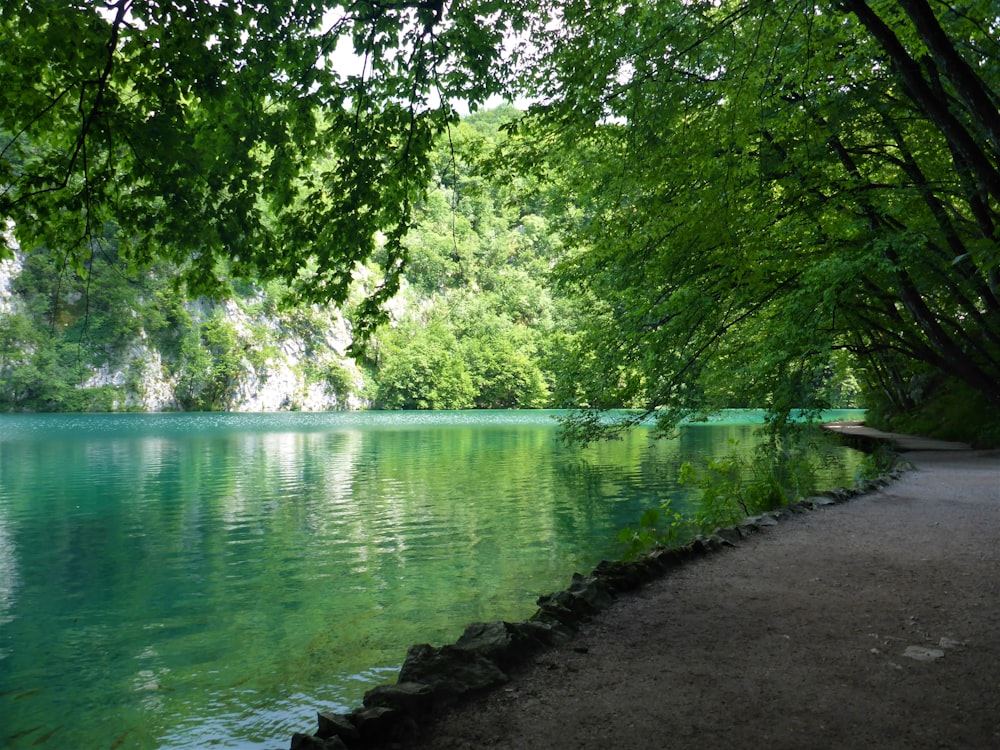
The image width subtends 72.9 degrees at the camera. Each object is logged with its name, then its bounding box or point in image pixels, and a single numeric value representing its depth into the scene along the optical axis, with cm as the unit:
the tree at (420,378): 7731
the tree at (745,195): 729
